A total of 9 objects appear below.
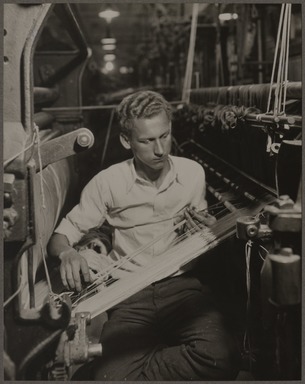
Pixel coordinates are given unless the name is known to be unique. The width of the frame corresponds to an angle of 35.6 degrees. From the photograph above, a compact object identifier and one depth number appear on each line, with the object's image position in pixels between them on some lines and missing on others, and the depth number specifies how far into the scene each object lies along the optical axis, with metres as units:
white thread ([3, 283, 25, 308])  1.15
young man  1.48
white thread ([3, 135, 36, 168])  1.09
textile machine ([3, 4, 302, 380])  1.09
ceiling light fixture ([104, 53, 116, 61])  15.88
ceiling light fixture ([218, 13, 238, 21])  4.64
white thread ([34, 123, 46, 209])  1.15
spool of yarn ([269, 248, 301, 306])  0.98
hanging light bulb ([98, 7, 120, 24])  5.45
